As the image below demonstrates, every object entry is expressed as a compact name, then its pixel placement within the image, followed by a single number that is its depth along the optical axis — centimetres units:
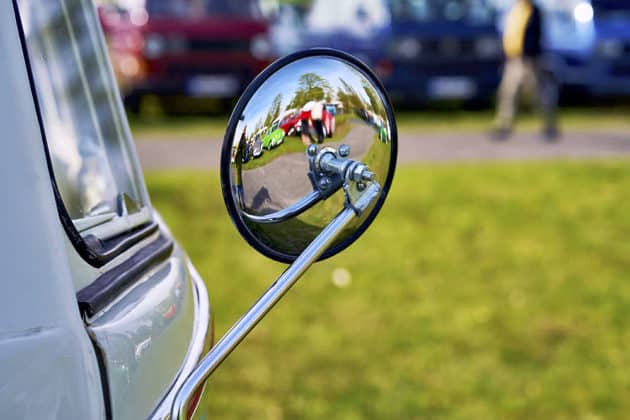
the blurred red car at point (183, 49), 1296
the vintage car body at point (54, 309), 104
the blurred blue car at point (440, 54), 1334
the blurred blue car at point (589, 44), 1367
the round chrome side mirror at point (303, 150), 130
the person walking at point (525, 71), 1063
